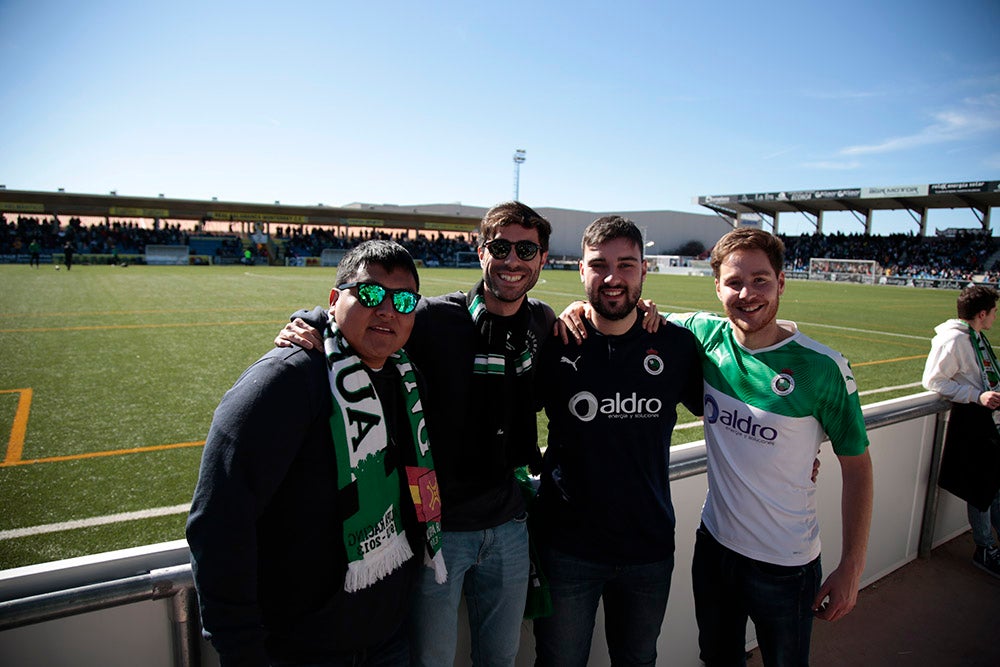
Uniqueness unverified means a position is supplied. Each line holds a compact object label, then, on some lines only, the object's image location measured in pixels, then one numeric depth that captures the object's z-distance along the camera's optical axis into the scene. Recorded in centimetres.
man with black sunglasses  211
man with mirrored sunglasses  145
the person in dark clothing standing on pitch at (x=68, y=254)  3130
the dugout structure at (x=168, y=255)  4094
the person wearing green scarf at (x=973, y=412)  402
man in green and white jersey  221
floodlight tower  5922
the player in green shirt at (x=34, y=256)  3240
